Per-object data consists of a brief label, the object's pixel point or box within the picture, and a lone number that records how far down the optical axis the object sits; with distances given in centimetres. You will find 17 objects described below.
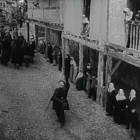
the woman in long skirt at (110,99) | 1092
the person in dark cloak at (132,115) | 912
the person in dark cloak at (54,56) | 1961
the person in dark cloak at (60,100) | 1007
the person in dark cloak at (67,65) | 1615
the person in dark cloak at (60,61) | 1831
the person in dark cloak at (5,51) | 1776
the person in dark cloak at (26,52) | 1853
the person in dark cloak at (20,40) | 1949
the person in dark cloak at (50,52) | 2029
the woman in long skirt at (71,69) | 1571
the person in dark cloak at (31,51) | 1936
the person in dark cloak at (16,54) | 1742
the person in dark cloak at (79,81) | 1427
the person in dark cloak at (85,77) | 1419
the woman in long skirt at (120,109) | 1023
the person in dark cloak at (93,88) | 1295
